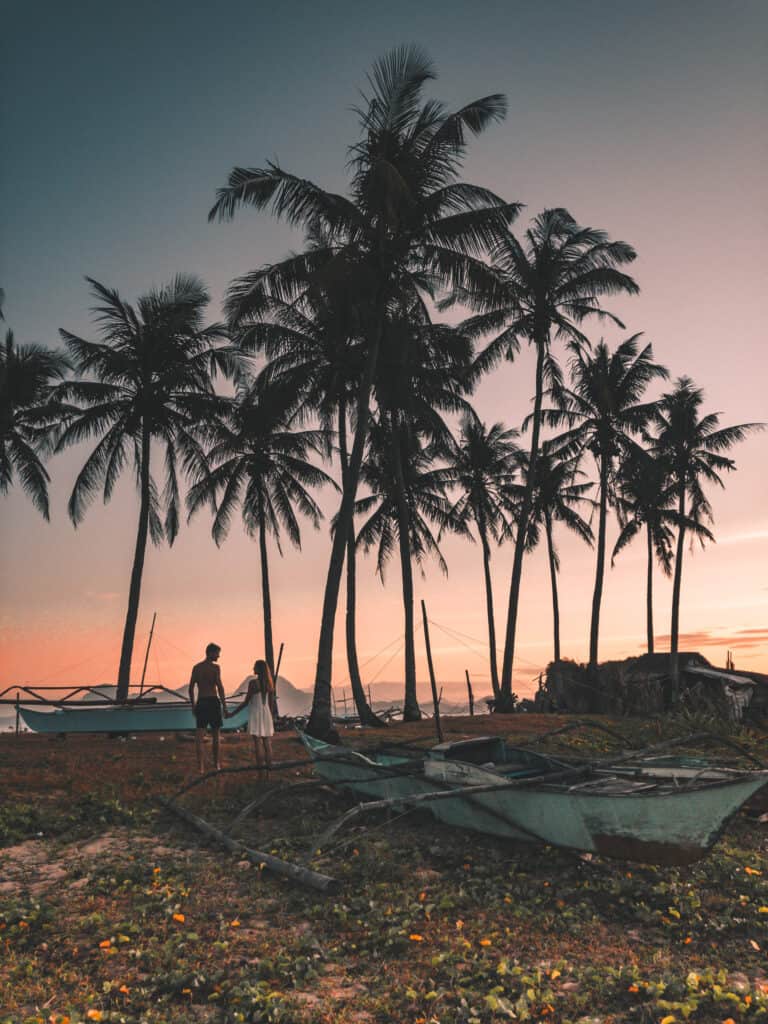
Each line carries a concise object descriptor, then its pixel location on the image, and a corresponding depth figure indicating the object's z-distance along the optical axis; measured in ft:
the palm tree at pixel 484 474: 125.39
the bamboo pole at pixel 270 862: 27.81
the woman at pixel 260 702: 45.75
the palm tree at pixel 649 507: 116.98
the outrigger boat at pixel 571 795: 27.63
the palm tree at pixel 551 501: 128.06
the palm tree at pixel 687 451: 125.08
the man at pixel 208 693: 45.96
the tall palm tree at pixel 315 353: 79.66
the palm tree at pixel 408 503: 96.63
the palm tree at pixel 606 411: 111.24
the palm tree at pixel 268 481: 103.60
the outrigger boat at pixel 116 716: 72.18
